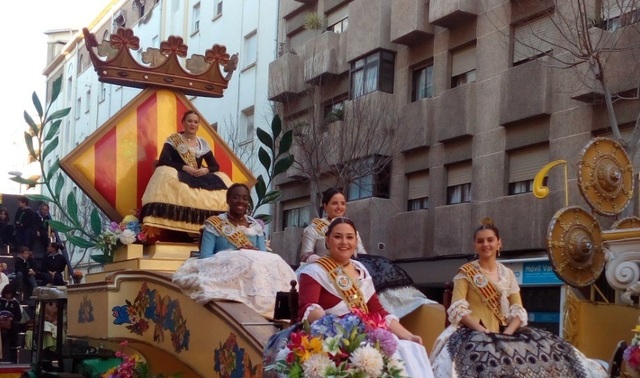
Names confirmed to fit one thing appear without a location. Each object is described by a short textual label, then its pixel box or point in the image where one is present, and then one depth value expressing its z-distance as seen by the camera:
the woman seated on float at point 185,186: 10.02
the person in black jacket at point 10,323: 14.46
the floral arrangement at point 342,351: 5.02
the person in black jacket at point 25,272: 15.75
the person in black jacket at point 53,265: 15.55
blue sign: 17.92
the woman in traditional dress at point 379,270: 8.43
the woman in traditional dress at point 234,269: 7.60
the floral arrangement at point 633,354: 6.63
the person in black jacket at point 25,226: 16.56
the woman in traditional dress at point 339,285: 5.95
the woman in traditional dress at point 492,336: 6.45
